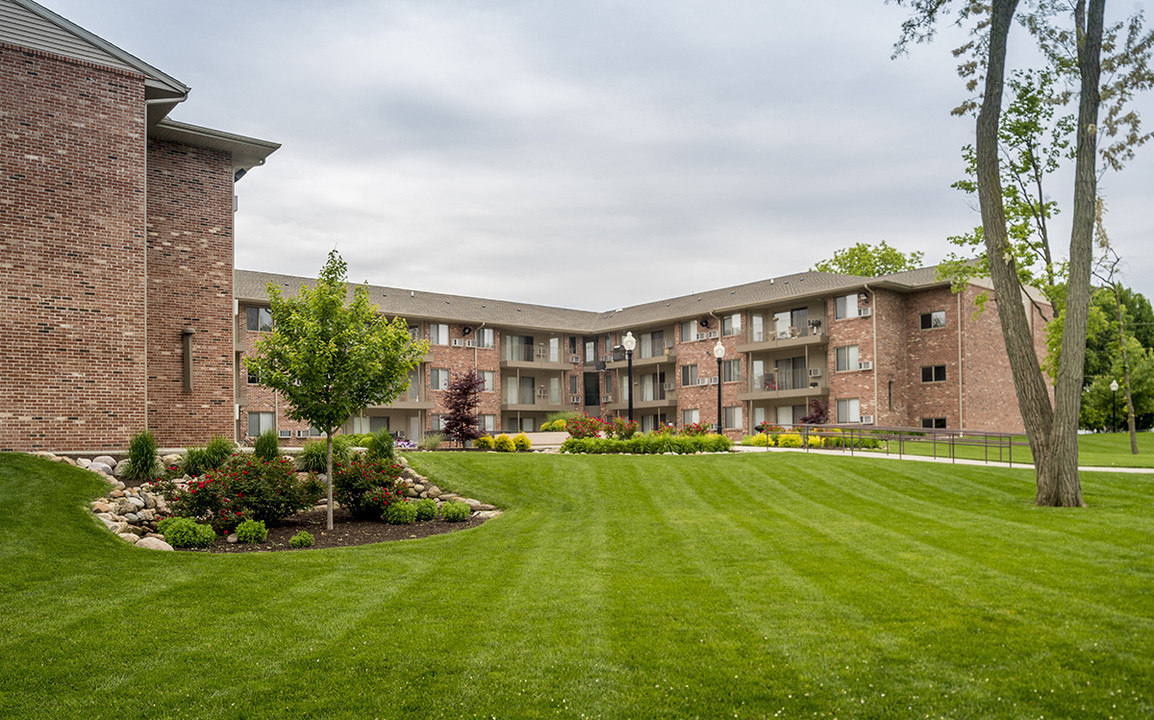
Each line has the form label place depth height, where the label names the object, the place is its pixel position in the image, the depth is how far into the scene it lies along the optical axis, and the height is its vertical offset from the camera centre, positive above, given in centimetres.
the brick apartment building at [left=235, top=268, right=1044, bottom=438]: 3550 +181
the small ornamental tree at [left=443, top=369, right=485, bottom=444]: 2664 -53
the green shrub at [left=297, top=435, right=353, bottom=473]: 1691 -126
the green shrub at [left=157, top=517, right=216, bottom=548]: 1147 -195
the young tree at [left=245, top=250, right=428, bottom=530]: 1321 +74
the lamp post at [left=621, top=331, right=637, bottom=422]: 2525 +158
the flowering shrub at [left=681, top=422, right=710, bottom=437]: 2655 -125
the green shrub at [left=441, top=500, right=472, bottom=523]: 1435 -212
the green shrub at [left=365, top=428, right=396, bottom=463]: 1670 -109
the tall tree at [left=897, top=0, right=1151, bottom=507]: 1395 +310
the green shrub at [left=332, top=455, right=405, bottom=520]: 1447 -170
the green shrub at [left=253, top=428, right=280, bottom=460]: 1559 -98
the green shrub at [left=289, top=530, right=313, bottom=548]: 1180 -213
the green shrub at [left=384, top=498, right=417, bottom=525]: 1410 -210
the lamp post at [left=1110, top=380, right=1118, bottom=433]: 4032 -124
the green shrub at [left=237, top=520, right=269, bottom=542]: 1212 -206
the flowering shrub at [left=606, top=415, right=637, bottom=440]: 2563 -117
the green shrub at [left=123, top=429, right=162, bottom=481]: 1462 -113
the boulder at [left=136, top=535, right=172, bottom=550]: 1064 -195
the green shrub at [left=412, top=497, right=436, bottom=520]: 1452 -211
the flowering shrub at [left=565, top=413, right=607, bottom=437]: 2598 -110
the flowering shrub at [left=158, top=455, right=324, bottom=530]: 1276 -159
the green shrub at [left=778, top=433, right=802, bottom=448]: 2862 -180
